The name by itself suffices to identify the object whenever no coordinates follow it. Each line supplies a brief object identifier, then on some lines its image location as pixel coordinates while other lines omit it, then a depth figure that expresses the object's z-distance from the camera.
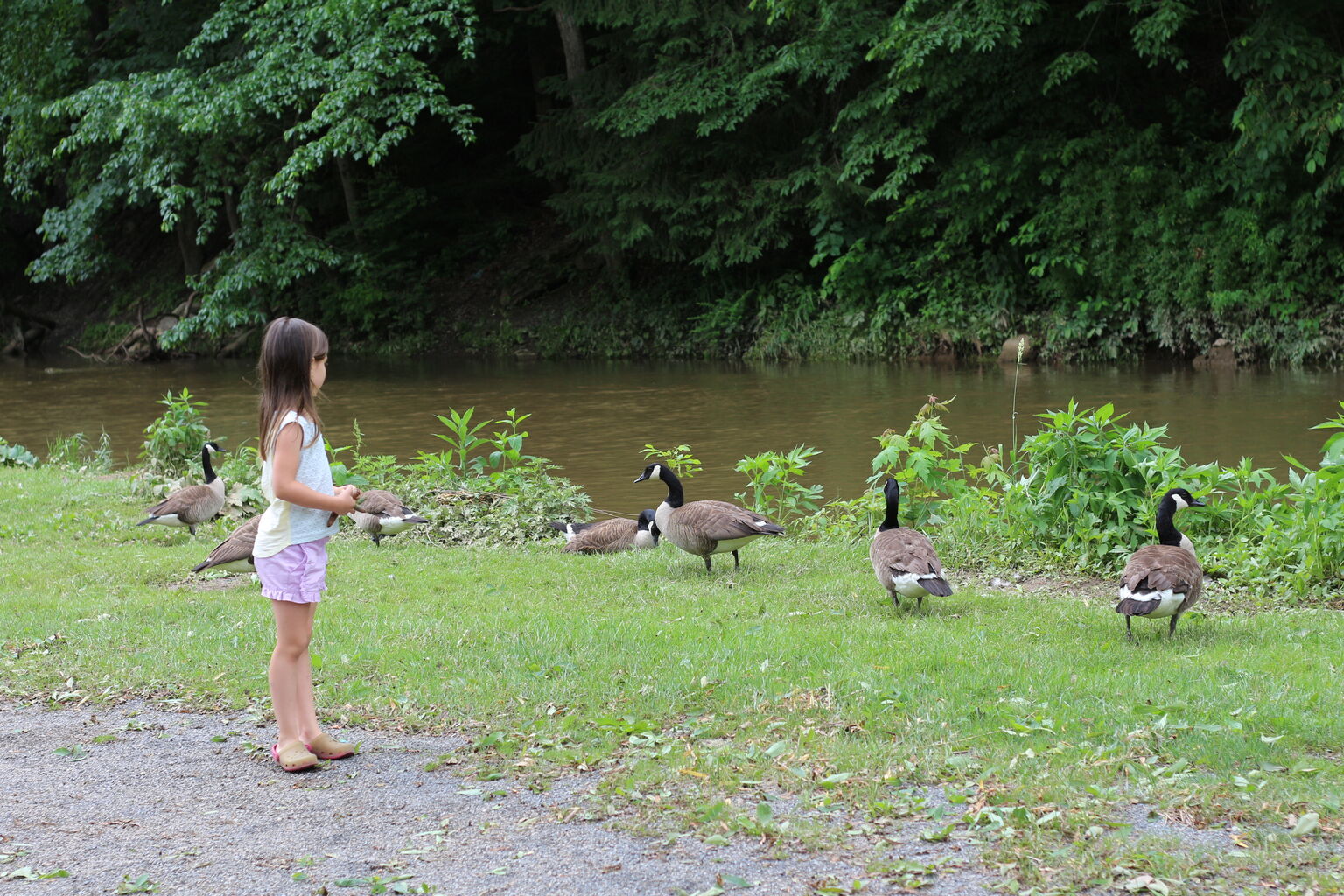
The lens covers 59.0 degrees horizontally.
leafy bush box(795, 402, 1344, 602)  8.57
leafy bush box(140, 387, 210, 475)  14.56
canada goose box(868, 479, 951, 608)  7.26
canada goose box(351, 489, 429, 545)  10.62
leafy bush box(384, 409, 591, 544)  11.54
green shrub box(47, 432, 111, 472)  16.36
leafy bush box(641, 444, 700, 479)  12.41
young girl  5.11
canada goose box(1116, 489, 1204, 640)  6.56
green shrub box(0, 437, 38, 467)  16.20
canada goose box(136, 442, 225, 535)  10.90
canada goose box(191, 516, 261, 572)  8.39
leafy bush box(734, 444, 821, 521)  11.16
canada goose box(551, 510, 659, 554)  10.55
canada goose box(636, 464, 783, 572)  8.89
